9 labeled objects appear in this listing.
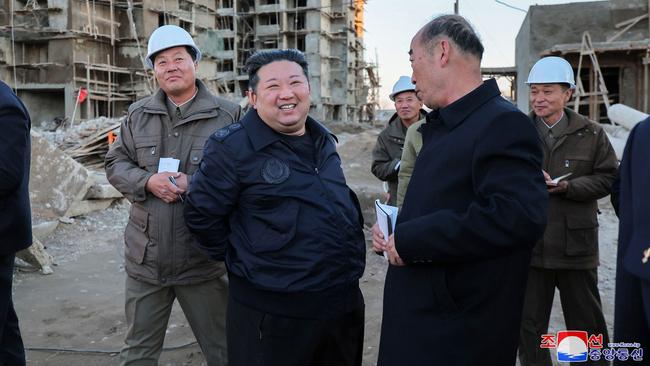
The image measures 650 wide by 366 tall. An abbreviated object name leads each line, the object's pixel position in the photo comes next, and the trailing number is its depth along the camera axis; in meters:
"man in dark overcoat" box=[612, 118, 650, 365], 1.63
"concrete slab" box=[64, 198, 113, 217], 9.09
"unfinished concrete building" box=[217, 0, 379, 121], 53.53
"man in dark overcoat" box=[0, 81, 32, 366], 2.78
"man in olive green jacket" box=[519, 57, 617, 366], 3.61
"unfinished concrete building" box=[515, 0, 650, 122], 17.31
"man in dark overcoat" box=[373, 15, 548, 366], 1.95
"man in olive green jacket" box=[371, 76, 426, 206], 4.99
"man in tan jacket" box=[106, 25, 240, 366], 3.25
